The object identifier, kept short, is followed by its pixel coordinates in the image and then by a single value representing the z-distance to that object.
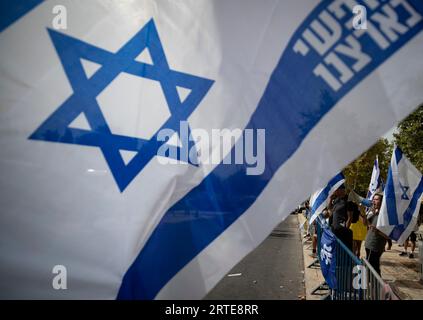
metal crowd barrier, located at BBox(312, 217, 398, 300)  3.77
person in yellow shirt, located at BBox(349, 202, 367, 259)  8.67
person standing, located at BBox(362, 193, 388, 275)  6.88
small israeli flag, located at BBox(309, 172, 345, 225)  9.21
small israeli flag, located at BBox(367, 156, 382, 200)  11.29
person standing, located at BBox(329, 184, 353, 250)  6.86
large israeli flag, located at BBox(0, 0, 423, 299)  1.87
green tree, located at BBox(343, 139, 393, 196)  29.80
